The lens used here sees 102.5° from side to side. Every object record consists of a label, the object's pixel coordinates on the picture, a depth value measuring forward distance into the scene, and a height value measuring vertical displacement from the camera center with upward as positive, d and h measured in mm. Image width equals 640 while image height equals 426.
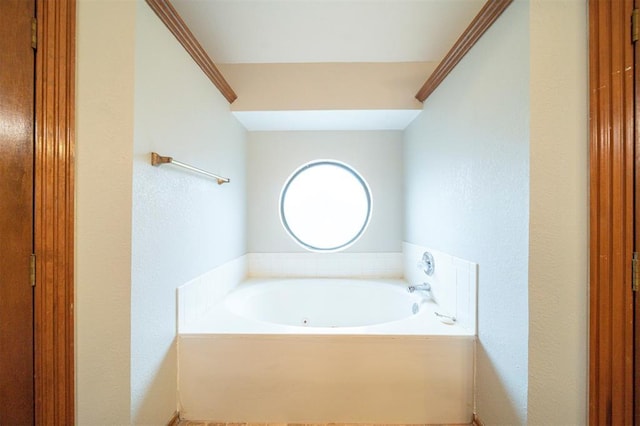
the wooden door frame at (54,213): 908 -7
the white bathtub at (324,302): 1890 -713
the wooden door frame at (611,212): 885 +8
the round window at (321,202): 2473 +106
